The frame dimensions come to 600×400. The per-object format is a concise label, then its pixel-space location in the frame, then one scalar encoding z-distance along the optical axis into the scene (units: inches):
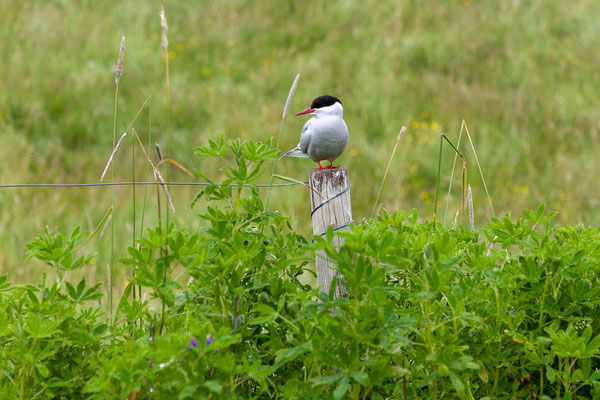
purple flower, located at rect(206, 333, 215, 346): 122.9
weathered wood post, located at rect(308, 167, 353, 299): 184.1
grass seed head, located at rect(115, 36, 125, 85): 211.9
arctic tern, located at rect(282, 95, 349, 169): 217.8
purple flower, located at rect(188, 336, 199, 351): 125.5
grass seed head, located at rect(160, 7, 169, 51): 197.2
